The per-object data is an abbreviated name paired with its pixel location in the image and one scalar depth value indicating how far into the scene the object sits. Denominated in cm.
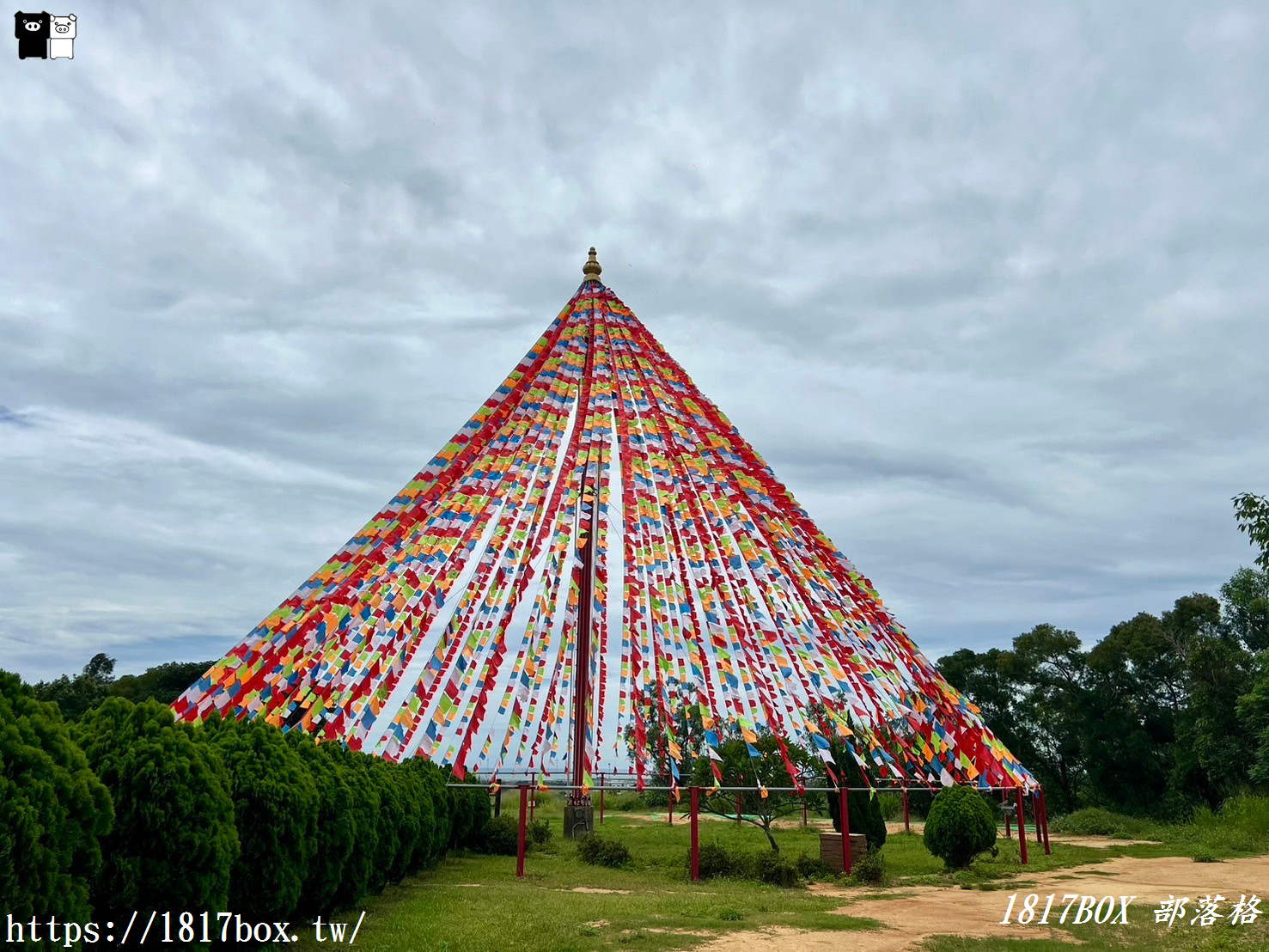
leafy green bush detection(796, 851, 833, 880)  1216
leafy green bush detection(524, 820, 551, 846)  1509
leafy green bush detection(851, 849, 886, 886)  1180
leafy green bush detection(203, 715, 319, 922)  648
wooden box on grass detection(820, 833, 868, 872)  1237
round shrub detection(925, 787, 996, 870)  1242
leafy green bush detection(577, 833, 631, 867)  1273
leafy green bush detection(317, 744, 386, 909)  812
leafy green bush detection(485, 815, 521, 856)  1511
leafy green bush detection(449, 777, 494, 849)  1395
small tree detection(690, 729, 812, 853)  1475
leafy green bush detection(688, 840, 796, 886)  1141
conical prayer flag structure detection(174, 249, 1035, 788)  1038
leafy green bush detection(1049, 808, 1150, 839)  2234
